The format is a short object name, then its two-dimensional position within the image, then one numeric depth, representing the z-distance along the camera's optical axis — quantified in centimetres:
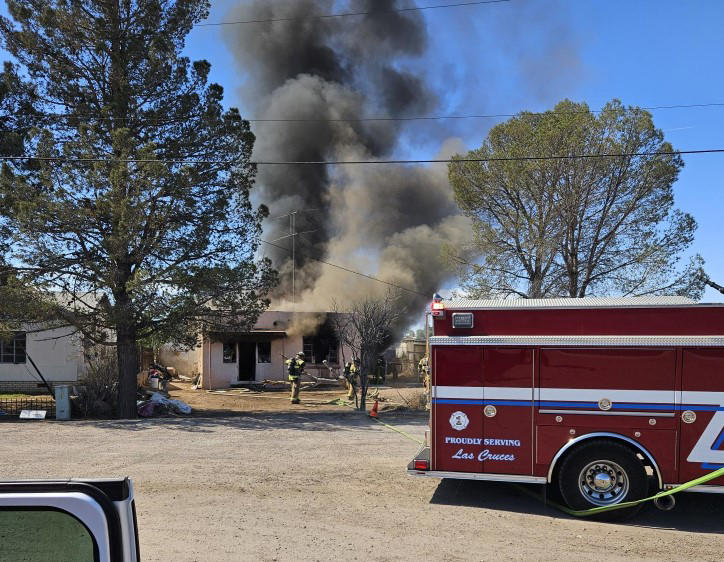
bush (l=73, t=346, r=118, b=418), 1448
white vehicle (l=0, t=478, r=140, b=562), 147
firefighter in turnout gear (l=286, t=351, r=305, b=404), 1759
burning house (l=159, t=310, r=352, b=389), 2381
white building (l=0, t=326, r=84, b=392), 2105
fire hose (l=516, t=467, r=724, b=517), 564
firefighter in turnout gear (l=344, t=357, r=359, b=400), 1628
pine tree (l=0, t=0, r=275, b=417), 1340
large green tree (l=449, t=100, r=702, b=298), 1712
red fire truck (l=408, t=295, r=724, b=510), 575
